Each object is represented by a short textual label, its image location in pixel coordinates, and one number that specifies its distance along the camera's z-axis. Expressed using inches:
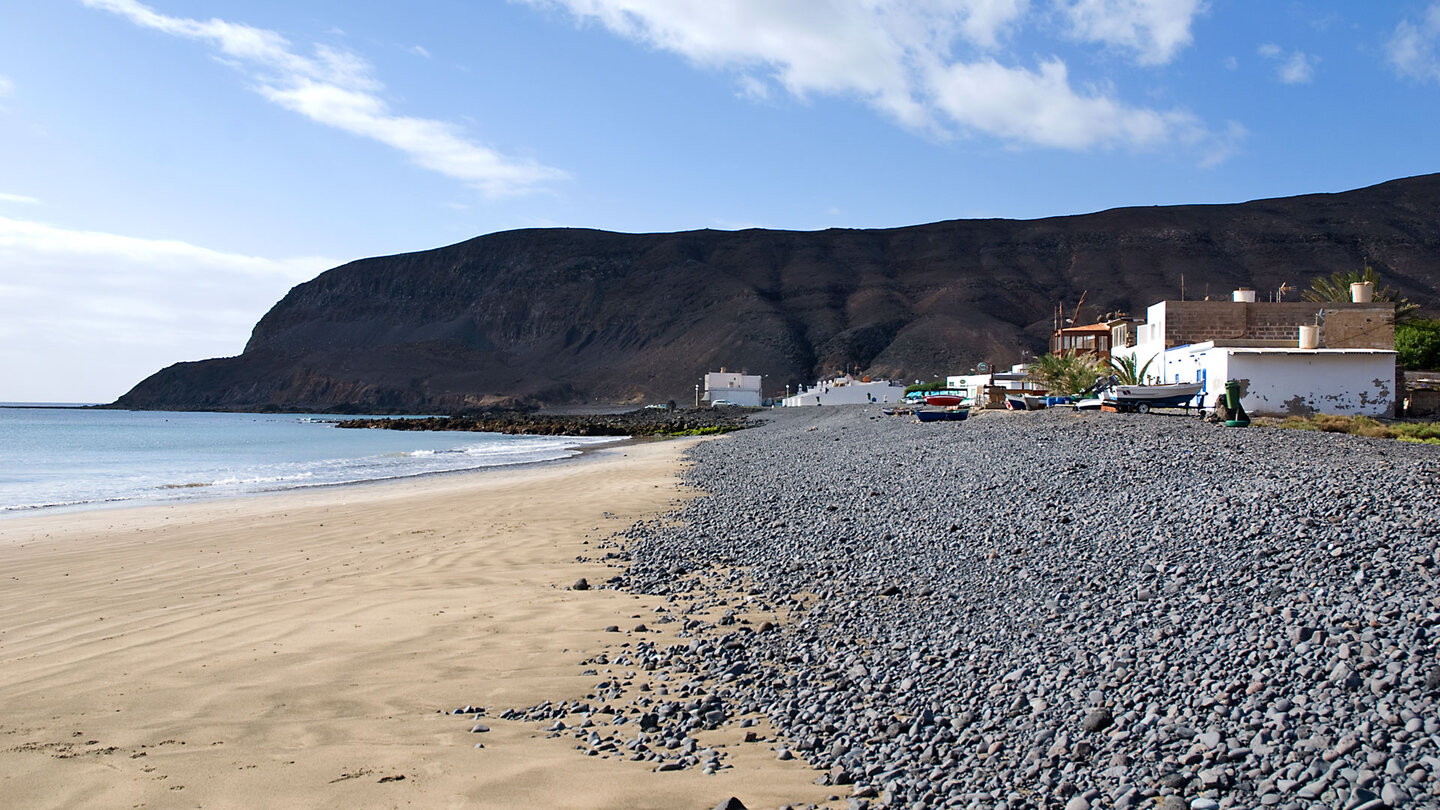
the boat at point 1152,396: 959.0
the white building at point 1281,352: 1003.3
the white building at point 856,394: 2950.3
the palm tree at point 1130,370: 1241.4
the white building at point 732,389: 3654.0
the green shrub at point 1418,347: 1504.7
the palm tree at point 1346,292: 1556.5
